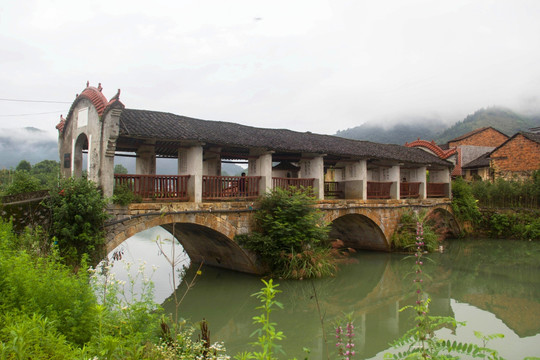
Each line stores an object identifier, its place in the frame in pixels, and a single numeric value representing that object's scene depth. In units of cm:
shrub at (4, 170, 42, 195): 943
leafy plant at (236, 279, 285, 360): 289
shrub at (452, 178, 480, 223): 2006
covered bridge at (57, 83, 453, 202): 927
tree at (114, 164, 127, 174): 3622
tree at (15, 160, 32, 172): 2634
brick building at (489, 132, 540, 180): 2230
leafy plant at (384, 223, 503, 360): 311
